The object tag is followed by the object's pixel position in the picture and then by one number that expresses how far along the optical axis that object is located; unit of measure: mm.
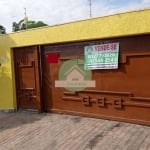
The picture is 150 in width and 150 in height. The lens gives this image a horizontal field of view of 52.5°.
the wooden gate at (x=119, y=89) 3815
